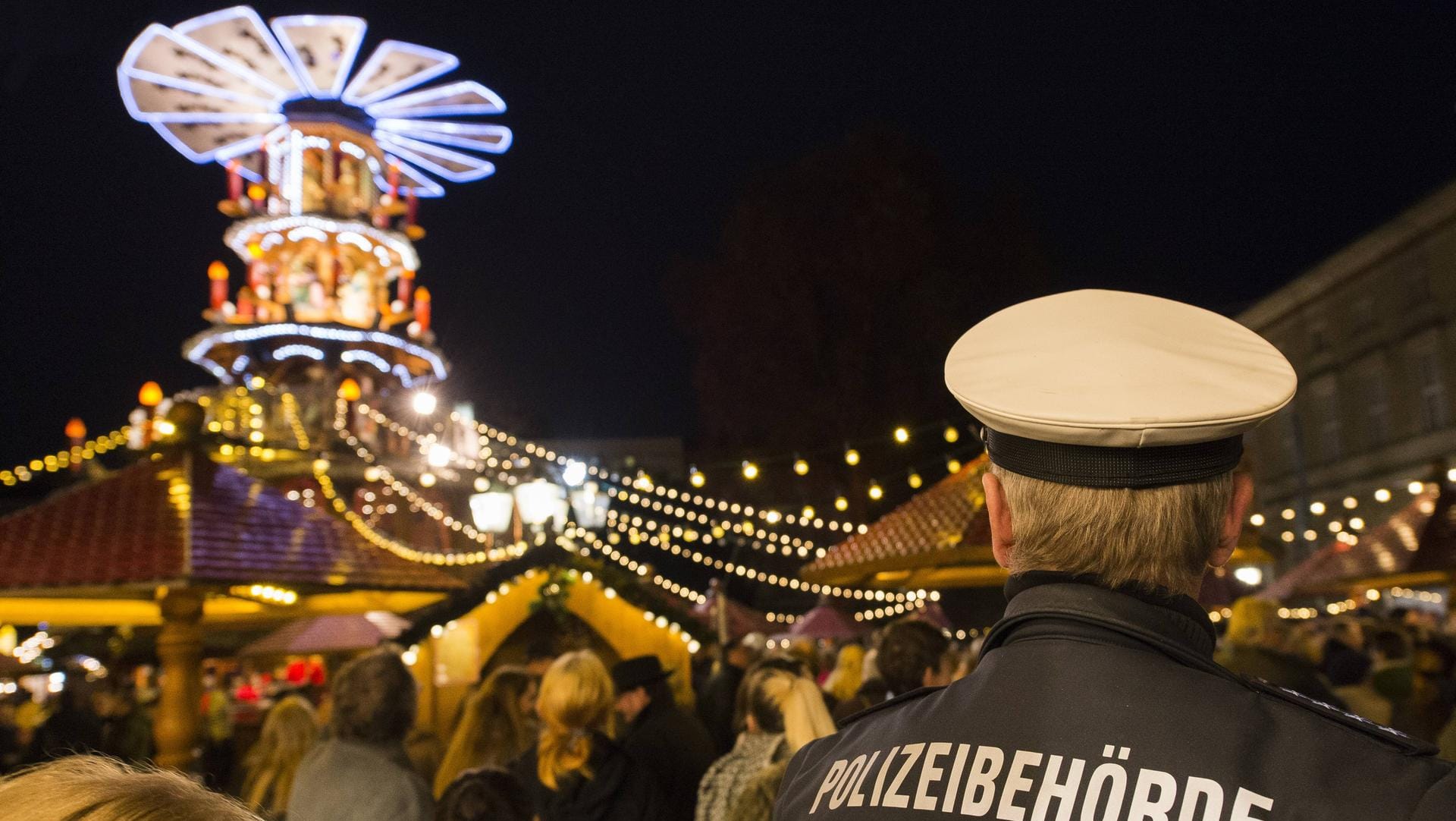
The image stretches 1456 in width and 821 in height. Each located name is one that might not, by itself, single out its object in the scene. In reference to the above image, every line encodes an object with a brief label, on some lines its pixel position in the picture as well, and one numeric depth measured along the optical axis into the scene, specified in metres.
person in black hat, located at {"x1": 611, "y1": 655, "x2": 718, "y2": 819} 5.71
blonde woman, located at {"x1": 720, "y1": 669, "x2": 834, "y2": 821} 4.69
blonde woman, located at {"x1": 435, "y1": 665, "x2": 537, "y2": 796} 5.67
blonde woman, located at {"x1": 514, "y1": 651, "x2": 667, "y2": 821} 4.59
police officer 1.27
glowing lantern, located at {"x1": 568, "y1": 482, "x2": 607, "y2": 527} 15.34
